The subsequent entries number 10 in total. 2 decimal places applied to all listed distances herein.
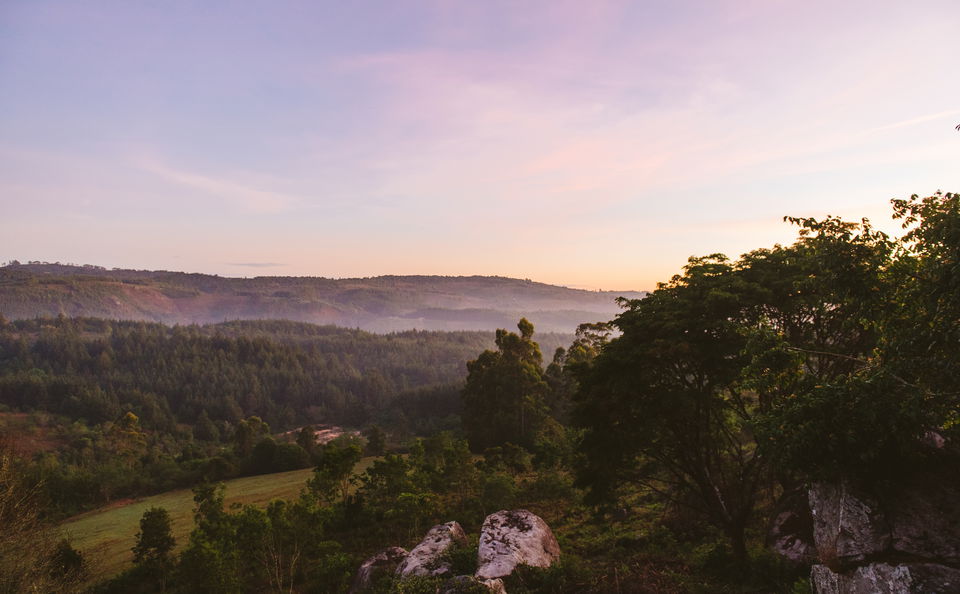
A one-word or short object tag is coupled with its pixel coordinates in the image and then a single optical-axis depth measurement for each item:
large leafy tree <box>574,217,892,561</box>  13.48
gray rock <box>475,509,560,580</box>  15.71
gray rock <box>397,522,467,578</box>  16.55
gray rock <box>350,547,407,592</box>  18.52
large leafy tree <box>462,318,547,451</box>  49.97
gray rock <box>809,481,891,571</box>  8.43
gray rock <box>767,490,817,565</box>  13.31
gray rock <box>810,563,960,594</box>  7.48
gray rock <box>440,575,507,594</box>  13.18
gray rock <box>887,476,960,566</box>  7.96
